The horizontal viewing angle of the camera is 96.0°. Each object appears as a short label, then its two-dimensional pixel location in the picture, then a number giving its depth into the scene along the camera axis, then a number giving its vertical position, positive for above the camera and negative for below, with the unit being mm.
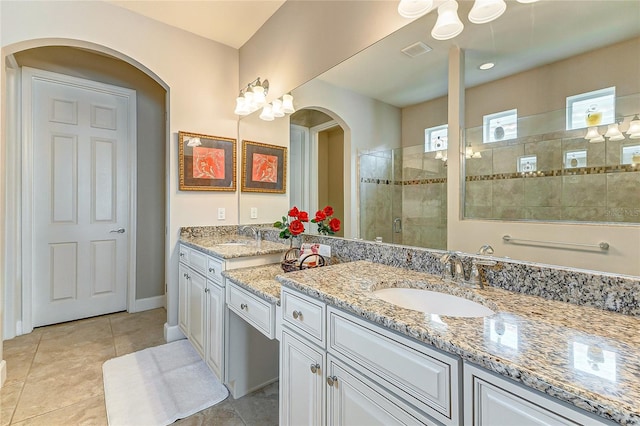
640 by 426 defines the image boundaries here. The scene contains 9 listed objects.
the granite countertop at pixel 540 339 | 499 -299
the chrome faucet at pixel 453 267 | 1172 -227
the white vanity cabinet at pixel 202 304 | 1808 -655
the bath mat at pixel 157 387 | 1639 -1138
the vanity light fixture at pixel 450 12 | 1146 +826
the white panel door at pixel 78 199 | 2732 +134
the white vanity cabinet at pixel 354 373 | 720 -489
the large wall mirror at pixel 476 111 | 916 +426
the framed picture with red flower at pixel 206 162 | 2604 +472
